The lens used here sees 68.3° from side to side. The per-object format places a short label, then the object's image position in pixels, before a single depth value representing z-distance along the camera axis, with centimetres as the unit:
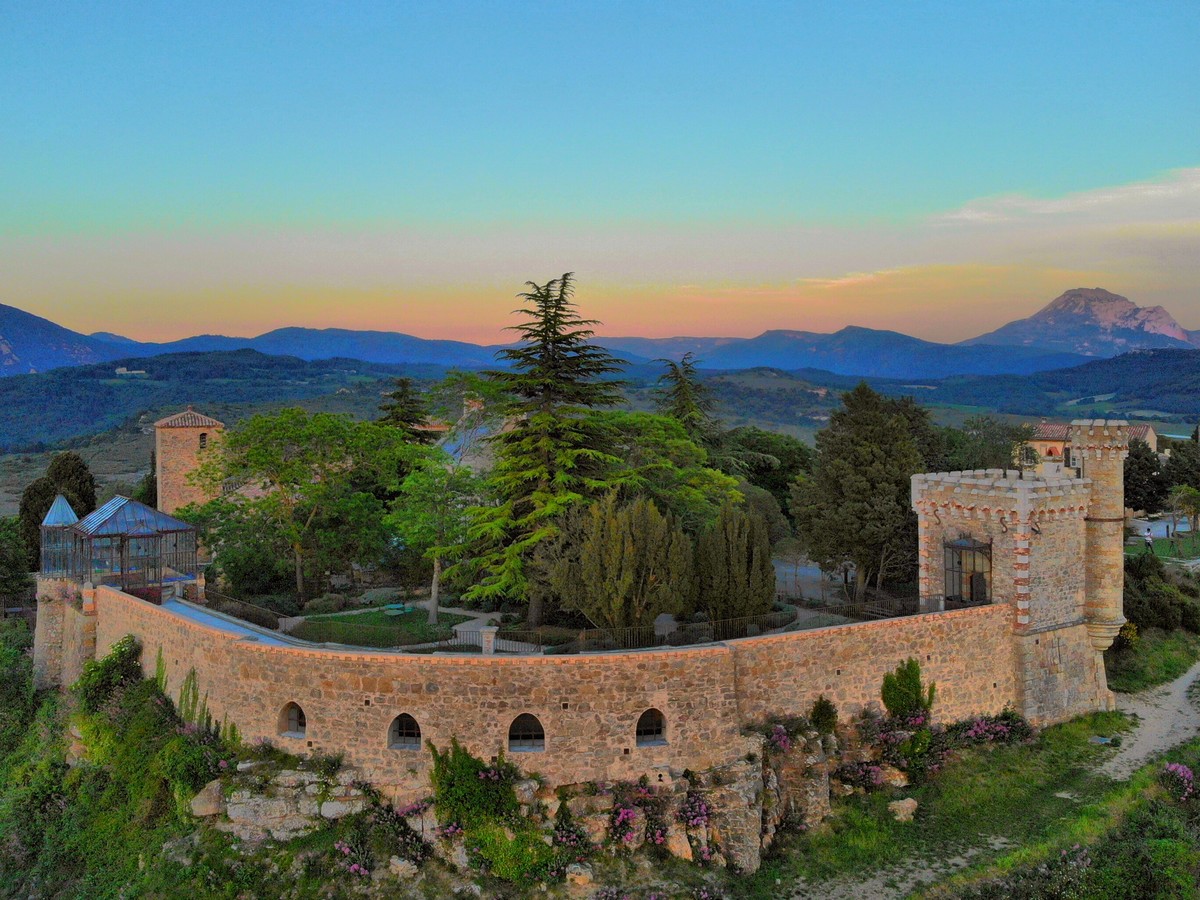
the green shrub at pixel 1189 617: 3066
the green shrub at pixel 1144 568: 3266
